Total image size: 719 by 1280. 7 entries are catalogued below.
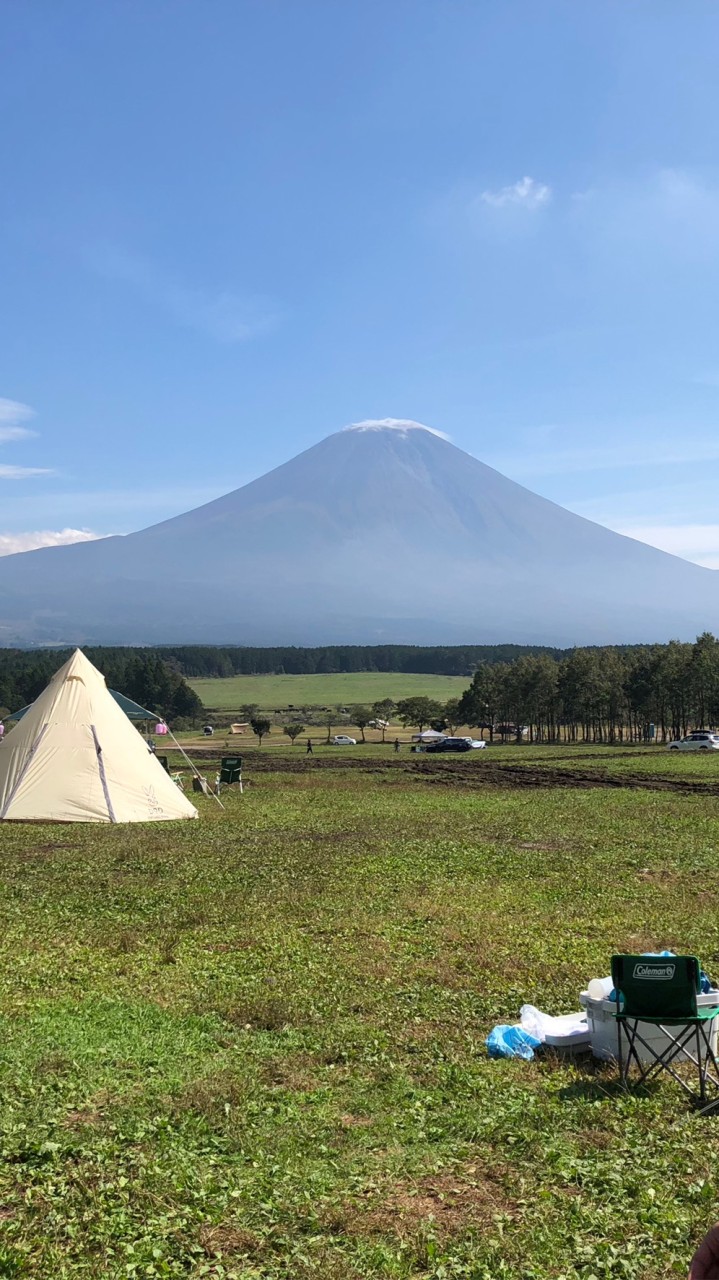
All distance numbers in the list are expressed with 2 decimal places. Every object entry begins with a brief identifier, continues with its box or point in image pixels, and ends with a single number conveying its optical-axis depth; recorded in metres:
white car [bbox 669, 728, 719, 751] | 61.50
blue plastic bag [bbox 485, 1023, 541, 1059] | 8.67
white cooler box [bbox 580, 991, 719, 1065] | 8.18
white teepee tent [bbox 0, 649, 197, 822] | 25.44
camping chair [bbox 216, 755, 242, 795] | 36.94
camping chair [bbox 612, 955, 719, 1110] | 7.59
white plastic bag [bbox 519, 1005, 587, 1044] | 8.81
